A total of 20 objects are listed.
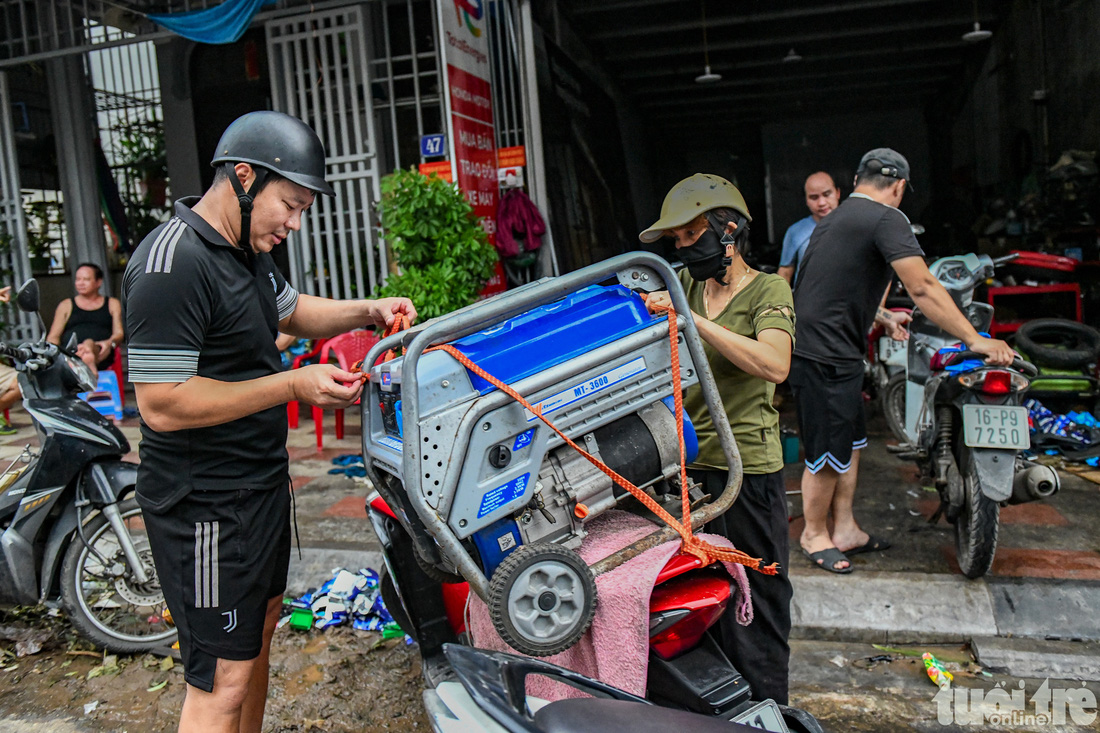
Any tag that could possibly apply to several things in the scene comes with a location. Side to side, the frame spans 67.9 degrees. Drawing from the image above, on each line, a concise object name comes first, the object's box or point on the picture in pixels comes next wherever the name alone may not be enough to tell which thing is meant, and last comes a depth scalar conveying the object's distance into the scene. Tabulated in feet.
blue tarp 19.54
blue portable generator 5.86
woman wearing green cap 7.59
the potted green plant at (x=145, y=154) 32.55
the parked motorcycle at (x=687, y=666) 5.40
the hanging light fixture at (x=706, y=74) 34.59
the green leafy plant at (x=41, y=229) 31.96
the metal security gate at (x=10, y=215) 26.13
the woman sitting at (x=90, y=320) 23.18
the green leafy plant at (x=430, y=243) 18.60
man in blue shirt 16.88
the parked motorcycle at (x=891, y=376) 19.34
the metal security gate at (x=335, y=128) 22.22
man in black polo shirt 6.39
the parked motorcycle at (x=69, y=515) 11.29
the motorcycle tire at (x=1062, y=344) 18.62
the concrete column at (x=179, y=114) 30.96
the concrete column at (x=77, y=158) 28.78
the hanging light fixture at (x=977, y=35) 31.20
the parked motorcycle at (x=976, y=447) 11.41
